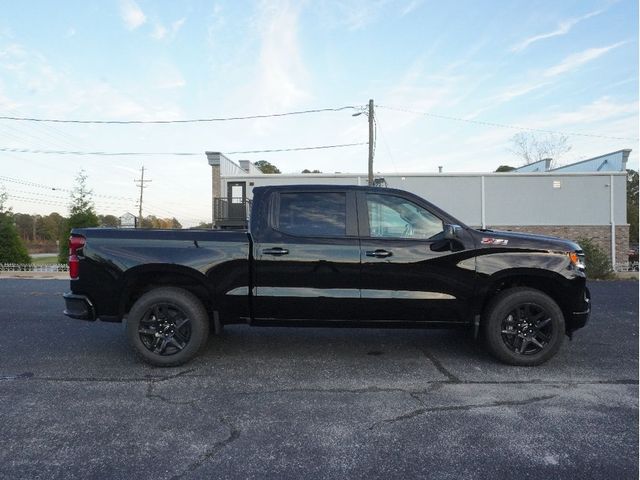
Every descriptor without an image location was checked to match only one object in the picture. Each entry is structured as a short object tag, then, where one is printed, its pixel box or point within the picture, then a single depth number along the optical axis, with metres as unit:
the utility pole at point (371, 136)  21.88
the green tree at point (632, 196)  34.78
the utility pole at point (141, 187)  55.58
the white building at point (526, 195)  24.19
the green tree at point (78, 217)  20.41
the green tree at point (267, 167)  57.31
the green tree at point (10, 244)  20.45
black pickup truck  4.38
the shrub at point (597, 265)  14.02
